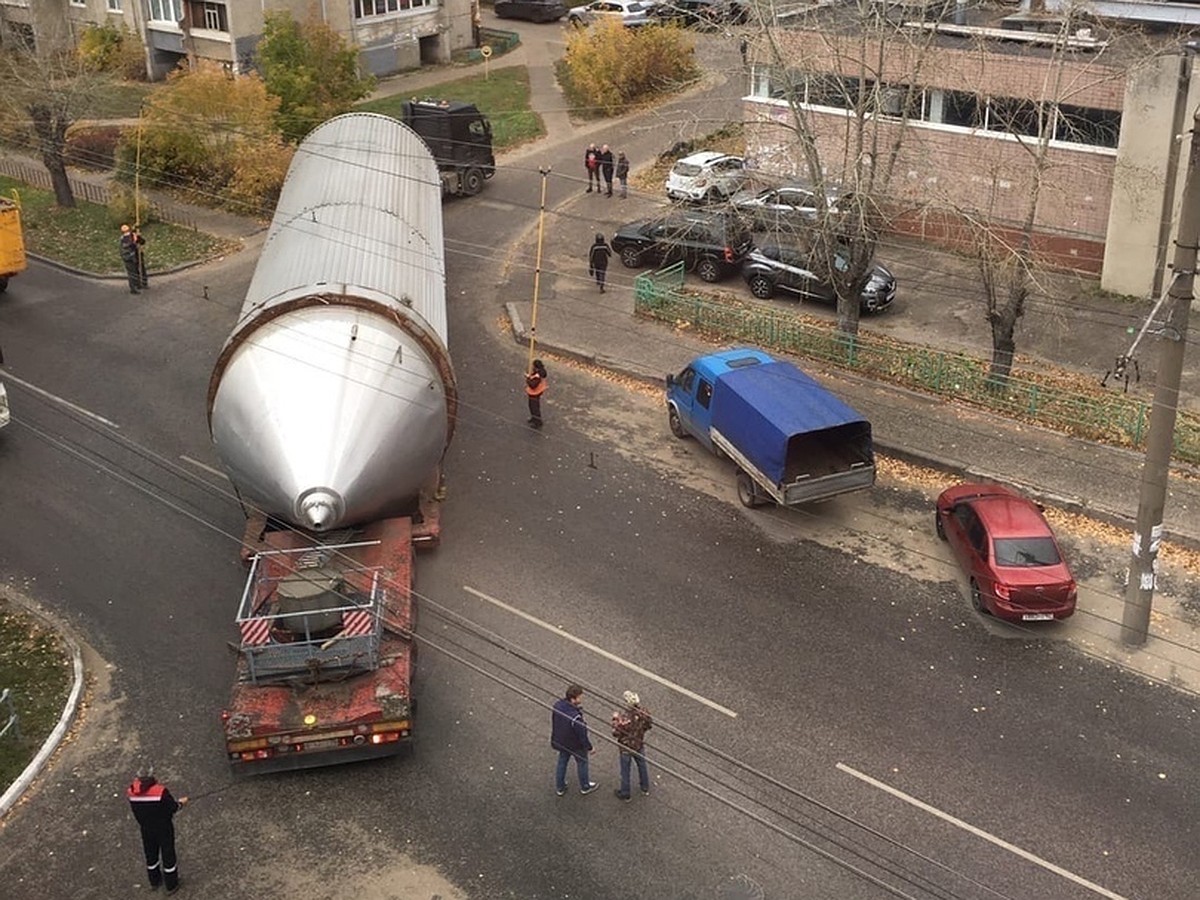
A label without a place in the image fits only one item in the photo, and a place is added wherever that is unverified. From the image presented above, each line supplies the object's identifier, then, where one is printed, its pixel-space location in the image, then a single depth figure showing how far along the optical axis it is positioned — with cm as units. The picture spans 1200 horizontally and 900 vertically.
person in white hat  1368
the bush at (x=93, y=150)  4088
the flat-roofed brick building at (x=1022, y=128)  2661
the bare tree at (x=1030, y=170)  2286
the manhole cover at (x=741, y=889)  1264
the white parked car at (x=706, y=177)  3350
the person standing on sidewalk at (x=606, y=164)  3684
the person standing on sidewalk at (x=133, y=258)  2944
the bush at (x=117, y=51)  4994
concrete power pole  1529
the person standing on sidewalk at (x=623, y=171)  3694
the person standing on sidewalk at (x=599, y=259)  2936
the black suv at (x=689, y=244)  3031
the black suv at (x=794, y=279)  2872
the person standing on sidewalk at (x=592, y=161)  3684
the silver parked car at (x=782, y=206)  2595
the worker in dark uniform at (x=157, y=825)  1236
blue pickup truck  1936
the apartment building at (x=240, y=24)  4628
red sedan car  1708
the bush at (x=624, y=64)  4434
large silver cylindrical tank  1533
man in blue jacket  1355
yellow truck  2905
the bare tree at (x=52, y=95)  3481
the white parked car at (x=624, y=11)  5394
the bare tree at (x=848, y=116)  2286
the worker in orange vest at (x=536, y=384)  2294
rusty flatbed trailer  1389
